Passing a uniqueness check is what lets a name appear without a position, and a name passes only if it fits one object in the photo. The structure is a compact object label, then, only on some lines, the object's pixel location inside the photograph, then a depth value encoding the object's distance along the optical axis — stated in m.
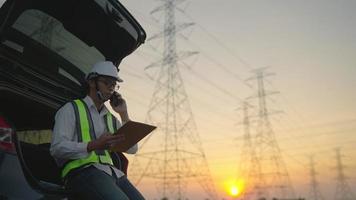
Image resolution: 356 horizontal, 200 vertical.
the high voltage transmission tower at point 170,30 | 35.22
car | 2.81
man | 2.66
